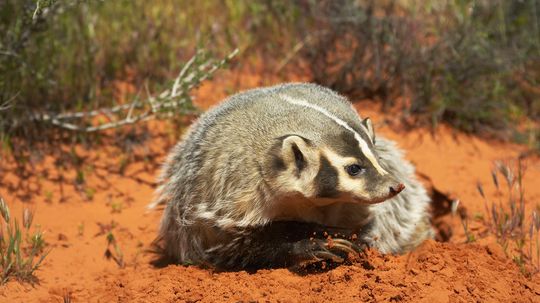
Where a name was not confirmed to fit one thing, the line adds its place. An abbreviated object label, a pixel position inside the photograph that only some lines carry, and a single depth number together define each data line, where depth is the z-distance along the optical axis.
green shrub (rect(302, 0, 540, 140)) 9.37
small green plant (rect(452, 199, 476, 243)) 6.44
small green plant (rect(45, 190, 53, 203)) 7.64
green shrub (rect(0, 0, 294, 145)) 7.89
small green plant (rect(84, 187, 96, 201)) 7.87
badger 4.95
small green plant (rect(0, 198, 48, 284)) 5.54
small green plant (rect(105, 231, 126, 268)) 6.73
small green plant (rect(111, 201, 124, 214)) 7.71
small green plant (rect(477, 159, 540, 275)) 5.70
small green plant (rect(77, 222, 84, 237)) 7.18
